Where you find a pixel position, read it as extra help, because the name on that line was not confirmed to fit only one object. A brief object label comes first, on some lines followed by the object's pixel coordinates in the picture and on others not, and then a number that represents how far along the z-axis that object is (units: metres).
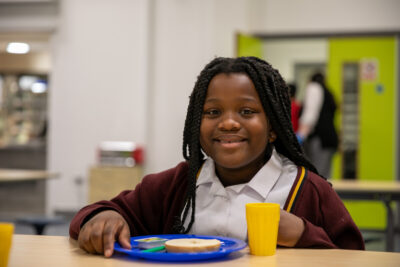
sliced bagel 1.15
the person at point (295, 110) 6.40
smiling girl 1.45
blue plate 1.12
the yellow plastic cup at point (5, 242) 1.06
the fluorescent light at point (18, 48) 9.69
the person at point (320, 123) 6.57
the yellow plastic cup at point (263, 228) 1.20
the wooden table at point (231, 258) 1.12
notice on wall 7.00
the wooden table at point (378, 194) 3.67
